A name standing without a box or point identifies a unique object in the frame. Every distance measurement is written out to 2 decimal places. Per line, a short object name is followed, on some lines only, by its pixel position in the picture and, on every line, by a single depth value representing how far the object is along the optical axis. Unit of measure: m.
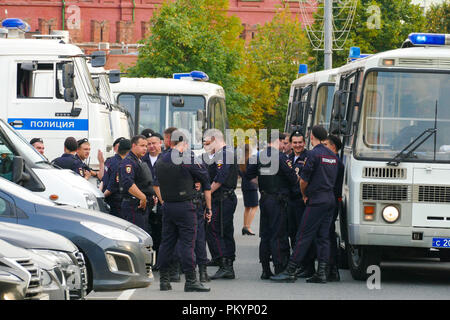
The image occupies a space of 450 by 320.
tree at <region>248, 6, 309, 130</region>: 61.69
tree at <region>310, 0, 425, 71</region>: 53.25
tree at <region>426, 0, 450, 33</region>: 53.00
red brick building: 79.75
